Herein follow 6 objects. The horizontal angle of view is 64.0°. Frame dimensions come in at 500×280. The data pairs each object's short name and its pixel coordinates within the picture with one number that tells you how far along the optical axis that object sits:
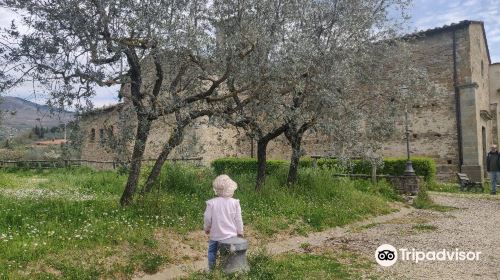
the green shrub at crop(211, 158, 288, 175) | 19.31
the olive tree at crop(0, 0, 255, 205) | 6.70
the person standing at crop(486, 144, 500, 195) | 15.17
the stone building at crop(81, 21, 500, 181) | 18.70
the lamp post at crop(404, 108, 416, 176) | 13.31
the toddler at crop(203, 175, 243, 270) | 5.07
